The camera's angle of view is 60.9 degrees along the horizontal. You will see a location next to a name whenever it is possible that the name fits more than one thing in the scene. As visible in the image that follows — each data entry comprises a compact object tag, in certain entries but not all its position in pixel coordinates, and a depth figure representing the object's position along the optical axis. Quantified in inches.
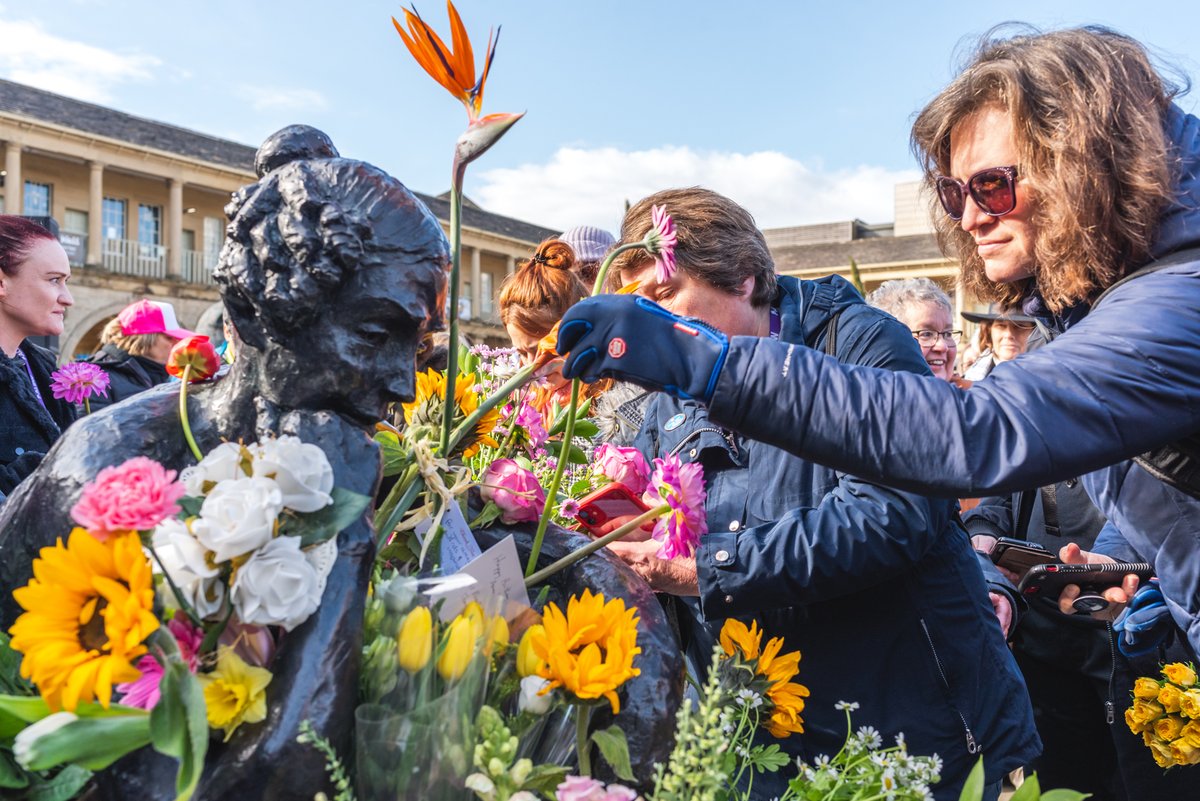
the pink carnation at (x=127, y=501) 32.8
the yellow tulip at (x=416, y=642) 38.4
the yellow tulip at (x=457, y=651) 38.7
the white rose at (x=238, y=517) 34.3
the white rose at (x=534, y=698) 40.7
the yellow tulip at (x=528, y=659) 41.8
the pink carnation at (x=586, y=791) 35.6
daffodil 35.7
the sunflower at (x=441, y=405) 54.4
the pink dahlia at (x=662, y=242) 52.6
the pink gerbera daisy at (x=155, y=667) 34.4
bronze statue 39.9
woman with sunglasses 50.0
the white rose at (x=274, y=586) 35.0
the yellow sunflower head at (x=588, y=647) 40.1
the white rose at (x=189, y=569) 34.7
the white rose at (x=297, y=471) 36.4
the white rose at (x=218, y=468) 37.3
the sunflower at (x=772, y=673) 54.6
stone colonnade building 1204.5
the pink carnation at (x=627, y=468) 60.4
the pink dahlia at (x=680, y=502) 50.6
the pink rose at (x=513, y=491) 53.4
